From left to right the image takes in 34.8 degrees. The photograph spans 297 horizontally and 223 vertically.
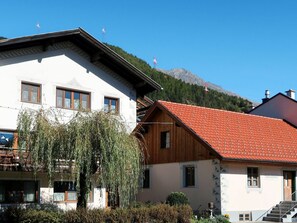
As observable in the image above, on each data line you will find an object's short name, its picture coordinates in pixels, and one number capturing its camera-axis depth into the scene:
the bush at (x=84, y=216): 15.80
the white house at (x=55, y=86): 22.23
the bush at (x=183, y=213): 18.58
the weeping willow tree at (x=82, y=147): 16.42
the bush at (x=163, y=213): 17.69
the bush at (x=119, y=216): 16.33
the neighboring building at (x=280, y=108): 33.56
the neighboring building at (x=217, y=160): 24.20
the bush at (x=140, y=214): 16.98
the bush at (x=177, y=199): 23.23
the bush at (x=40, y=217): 16.23
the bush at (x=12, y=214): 17.84
